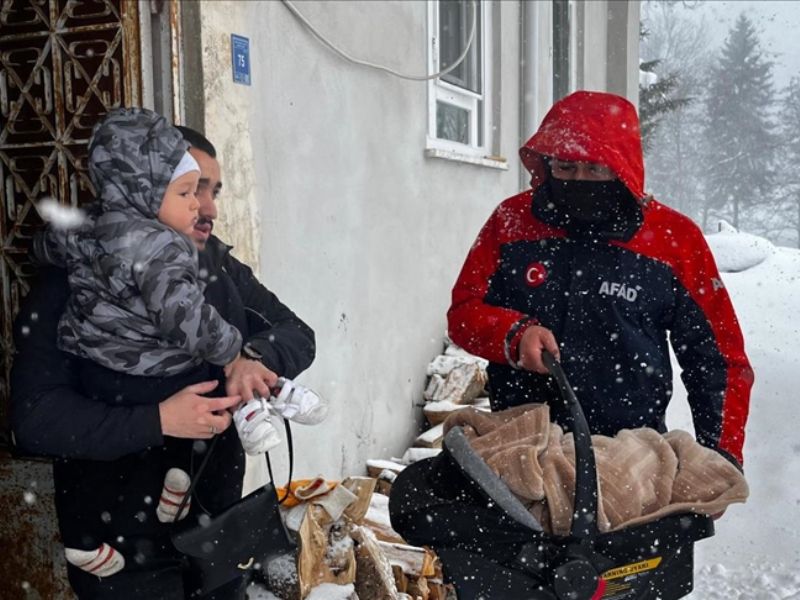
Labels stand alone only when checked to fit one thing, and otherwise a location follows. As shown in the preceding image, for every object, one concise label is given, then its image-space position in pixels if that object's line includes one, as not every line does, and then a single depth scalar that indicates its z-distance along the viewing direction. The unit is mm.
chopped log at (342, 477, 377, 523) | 3754
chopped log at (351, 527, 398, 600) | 3604
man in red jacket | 2268
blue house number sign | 3906
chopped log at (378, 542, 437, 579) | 3922
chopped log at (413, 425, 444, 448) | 5797
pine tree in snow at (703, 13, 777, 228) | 45094
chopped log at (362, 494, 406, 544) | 4160
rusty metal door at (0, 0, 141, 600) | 3381
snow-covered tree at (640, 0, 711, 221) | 45594
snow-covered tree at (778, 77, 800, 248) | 42469
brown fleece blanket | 1746
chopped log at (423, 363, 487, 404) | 6258
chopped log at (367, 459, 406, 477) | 5262
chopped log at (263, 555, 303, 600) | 3377
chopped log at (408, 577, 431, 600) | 3895
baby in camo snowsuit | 2016
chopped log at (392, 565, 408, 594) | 3869
